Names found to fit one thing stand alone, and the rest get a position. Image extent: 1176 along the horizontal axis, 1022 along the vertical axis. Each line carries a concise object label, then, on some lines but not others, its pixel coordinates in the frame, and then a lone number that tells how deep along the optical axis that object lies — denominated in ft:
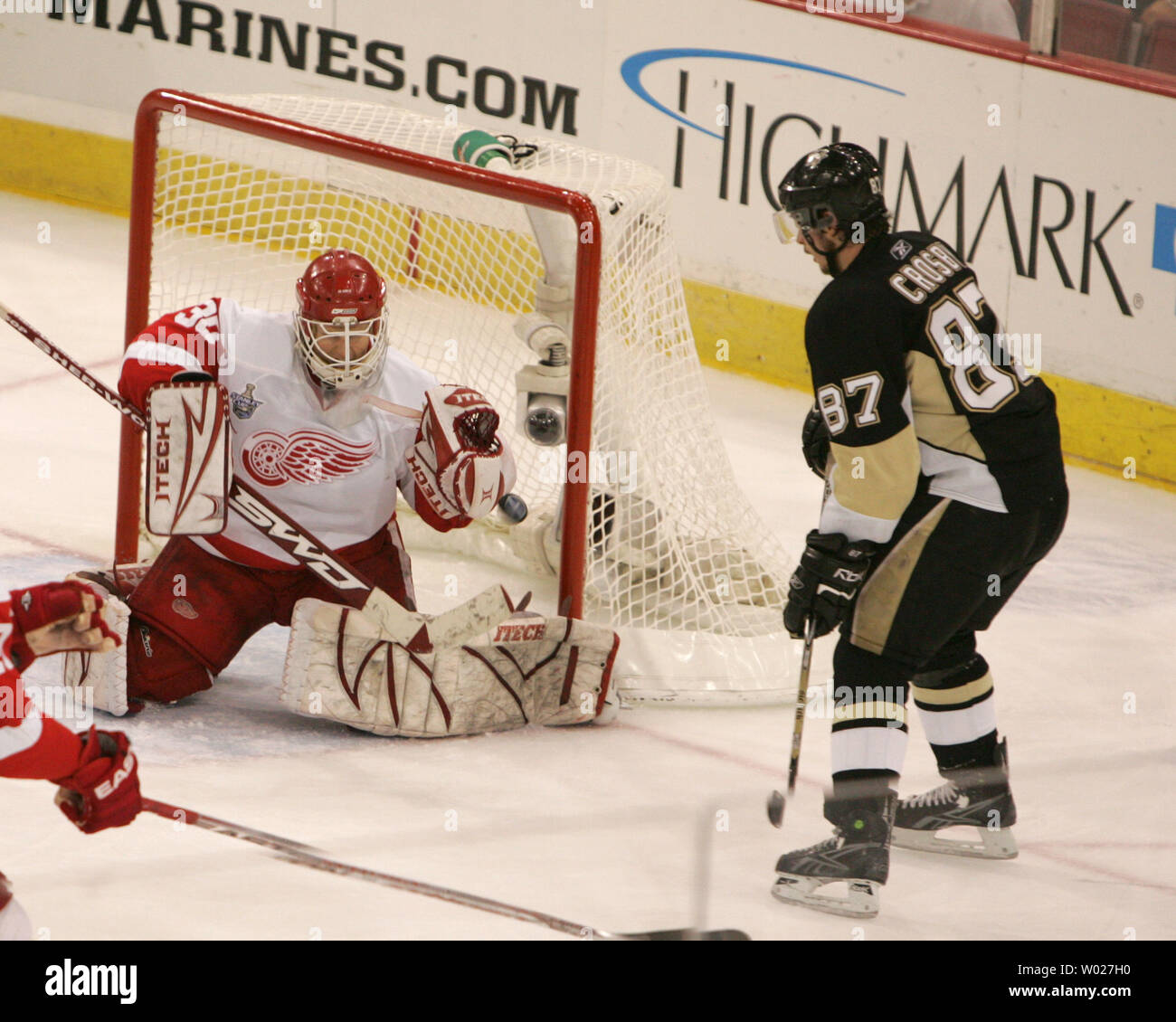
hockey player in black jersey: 20.03
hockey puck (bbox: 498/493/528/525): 25.39
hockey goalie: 23.62
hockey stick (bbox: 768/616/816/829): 21.59
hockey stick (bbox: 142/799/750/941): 18.01
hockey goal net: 26.05
